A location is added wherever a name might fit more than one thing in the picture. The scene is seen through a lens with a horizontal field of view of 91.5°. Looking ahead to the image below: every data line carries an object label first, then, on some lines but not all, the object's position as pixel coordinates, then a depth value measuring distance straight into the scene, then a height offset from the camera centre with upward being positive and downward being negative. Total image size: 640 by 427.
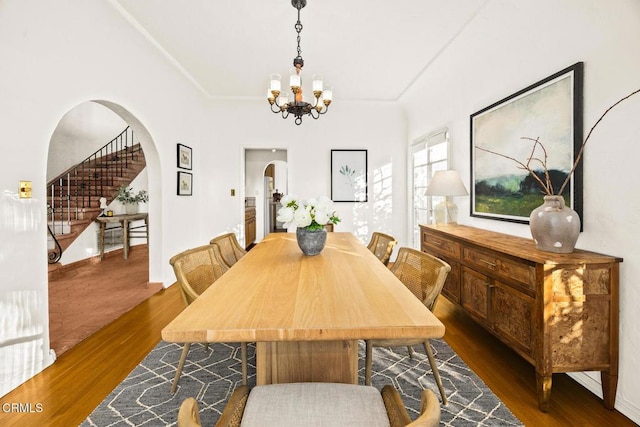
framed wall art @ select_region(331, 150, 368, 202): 5.39 +0.54
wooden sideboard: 1.67 -0.59
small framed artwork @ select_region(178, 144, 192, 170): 4.29 +0.72
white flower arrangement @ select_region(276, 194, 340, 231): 1.93 -0.03
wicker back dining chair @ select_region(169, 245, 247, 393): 1.66 -0.40
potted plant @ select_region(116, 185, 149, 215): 6.13 +0.15
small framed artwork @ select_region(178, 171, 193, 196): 4.31 +0.34
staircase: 4.98 +0.43
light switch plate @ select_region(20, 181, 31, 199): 1.97 +0.11
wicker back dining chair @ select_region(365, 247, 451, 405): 1.61 -0.43
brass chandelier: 2.74 +1.09
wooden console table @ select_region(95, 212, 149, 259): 5.45 -0.29
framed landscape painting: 2.03 +0.47
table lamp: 3.15 +0.21
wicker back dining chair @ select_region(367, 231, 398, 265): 2.44 -0.34
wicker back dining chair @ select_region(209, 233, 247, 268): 2.69 -0.38
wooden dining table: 0.96 -0.37
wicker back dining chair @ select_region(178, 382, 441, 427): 0.89 -0.61
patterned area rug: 1.68 -1.13
